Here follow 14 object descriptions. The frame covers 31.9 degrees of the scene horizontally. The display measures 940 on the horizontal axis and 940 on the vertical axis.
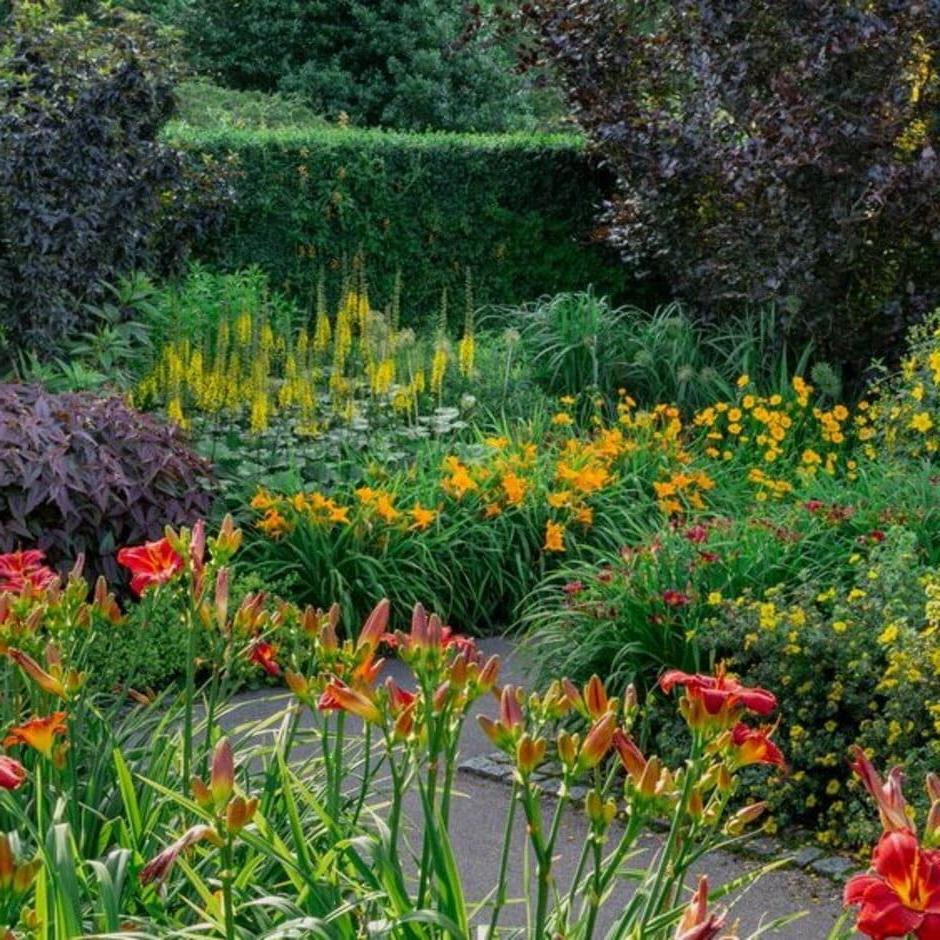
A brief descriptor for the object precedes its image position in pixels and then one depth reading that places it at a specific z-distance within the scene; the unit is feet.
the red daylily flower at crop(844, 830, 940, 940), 5.52
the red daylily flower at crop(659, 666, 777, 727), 7.12
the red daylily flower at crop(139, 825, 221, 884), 6.78
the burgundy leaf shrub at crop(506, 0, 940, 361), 28.73
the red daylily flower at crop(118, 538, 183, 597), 9.39
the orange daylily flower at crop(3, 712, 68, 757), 7.75
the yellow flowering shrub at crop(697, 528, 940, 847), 14.88
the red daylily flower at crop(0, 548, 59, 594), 10.21
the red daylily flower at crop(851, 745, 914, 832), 5.98
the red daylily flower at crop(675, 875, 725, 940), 6.04
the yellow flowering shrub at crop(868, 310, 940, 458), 23.18
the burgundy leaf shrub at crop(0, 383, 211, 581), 20.27
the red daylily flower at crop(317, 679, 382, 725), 7.45
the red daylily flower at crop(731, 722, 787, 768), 7.26
